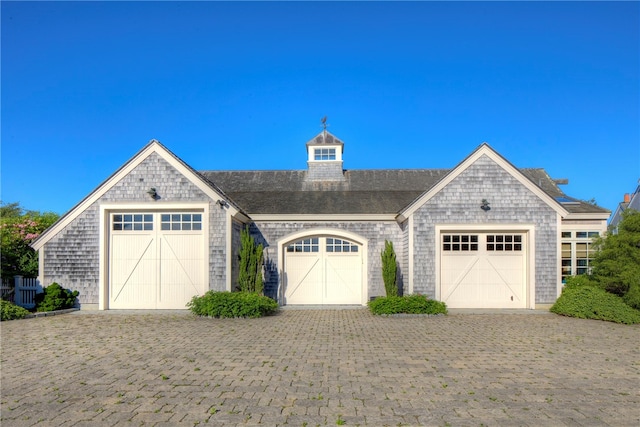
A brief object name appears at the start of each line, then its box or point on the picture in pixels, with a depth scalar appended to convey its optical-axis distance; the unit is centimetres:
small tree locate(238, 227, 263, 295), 1466
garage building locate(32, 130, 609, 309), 1462
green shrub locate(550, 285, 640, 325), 1243
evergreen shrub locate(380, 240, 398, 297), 1480
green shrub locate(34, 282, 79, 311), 1394
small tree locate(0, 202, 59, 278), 1569
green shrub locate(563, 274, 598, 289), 1436
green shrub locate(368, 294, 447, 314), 1357
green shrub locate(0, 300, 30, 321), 1257
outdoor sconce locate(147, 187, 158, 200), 1445
